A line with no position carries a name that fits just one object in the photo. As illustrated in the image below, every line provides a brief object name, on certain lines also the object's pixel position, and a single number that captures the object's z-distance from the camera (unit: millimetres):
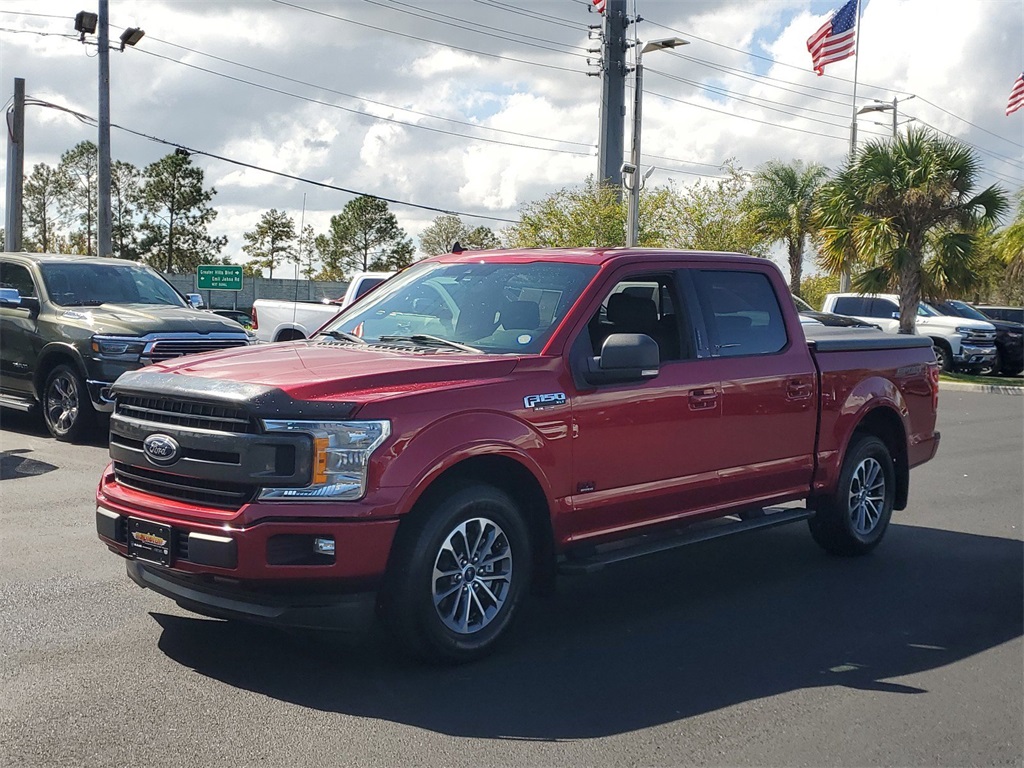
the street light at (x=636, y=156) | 22219
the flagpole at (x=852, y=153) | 26172
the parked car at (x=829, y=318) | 24922
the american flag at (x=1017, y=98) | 28922
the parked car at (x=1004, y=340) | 27672
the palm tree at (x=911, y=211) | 24609
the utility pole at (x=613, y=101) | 30328
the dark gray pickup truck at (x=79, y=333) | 11648
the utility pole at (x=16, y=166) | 26303
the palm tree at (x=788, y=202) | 42875
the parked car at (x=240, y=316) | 24453
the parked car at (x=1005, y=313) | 31781
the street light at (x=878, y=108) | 43250
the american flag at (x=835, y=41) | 30250
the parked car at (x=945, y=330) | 26078
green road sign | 37719
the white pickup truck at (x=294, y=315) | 17583
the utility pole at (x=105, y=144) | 24203
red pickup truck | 4820
